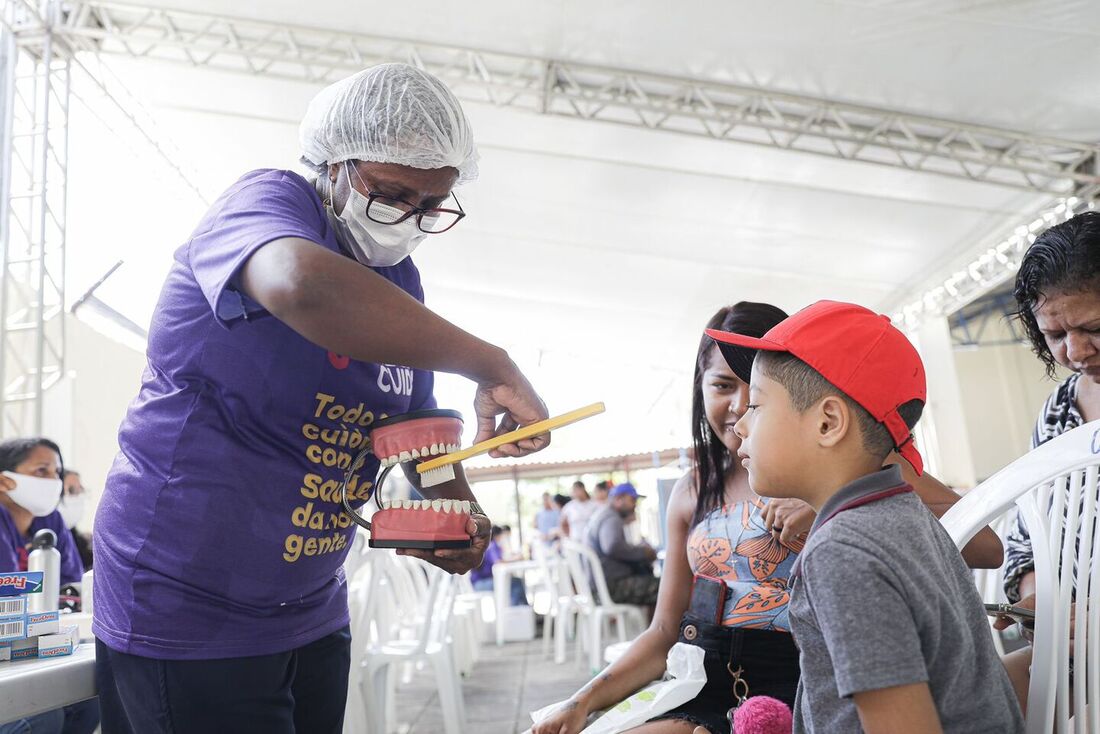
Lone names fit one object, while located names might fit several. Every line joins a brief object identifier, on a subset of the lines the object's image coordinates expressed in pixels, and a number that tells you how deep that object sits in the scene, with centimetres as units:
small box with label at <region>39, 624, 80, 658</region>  134
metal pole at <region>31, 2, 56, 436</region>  553
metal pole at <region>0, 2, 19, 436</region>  544
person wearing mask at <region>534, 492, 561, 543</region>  1158
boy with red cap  83
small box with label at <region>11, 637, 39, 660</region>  130
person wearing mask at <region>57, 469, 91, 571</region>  425
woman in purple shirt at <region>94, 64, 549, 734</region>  97
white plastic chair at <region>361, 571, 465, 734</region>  384
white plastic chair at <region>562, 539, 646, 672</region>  592
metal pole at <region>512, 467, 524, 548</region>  1641
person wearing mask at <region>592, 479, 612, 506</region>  927
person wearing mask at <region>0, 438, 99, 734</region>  279
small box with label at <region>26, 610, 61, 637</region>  133
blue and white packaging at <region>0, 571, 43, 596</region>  137
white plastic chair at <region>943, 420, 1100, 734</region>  101
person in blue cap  625
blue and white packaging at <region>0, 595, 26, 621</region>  129
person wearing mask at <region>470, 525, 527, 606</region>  917
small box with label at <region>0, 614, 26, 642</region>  127
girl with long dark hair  140
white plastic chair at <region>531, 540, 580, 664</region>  681
